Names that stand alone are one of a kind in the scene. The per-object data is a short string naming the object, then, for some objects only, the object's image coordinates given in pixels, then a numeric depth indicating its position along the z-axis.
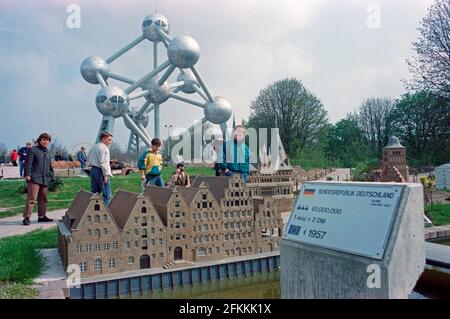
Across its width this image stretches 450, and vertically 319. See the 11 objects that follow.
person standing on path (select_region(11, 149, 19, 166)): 29.85
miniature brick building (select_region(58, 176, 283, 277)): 7.15
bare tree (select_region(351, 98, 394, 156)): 46.84
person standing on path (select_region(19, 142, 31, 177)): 17.39
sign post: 3.73
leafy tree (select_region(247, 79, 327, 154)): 37.56
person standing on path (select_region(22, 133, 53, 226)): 8.64
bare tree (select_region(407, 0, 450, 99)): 20.06
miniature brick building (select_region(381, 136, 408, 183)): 21.84
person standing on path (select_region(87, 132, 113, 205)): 7.94
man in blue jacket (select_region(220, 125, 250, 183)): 9.51
